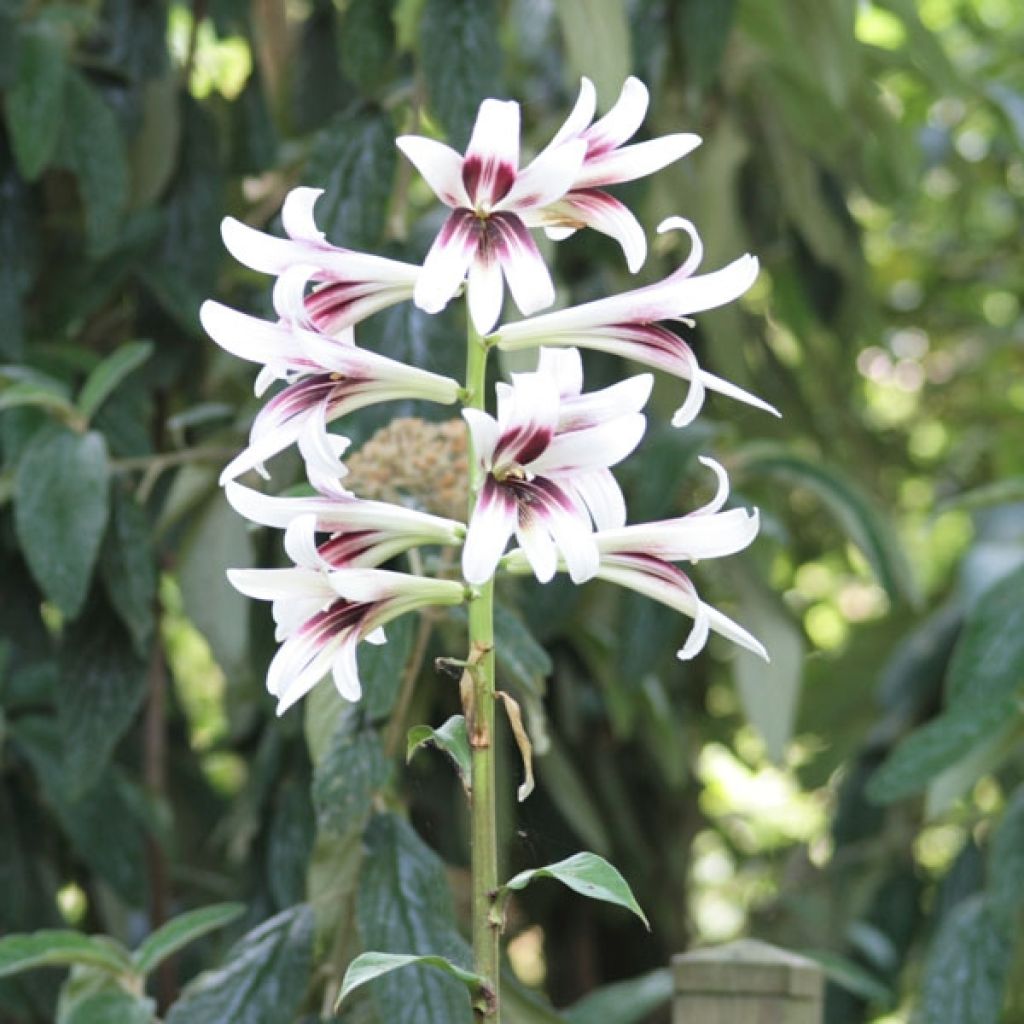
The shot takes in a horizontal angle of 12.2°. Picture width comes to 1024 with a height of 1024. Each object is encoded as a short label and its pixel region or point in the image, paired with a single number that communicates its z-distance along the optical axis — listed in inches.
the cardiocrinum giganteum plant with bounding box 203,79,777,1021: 89.7
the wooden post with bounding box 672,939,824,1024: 113.2
